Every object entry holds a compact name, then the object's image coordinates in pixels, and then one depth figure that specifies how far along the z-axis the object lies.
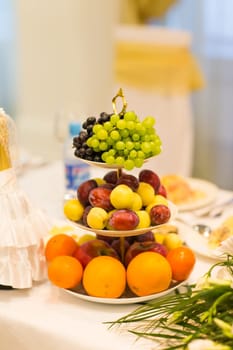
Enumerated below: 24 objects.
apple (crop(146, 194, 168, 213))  1.47
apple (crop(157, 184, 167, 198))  1.52
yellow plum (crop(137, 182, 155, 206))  1.47
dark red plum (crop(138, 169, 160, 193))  1.50
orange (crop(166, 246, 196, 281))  1.48
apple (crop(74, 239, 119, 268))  1.49
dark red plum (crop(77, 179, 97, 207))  1.49
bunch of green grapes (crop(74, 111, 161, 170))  1.42
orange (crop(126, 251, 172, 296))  1.43
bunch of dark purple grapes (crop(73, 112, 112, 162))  1.45
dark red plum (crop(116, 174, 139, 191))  1.46
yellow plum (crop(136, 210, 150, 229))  1.44
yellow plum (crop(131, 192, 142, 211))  1.44
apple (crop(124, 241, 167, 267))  1.48
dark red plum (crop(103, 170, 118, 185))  1.50
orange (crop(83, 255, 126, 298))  1.43
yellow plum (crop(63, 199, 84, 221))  1.48
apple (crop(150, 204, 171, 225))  1.44
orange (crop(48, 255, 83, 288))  1.45
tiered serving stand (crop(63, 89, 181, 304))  1.43
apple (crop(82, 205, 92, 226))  1.46
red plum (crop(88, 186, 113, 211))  1.44
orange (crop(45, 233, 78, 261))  1.52
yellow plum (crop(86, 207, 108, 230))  1.43
